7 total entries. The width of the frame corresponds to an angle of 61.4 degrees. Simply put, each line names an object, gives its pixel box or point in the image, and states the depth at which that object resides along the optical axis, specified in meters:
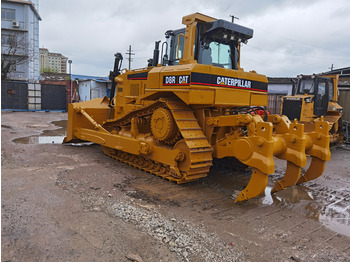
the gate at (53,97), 22.36
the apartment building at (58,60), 126.75
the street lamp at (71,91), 24.18
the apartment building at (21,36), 32.25
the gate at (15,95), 21.20
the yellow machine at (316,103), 11.11
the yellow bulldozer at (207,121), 4.82
